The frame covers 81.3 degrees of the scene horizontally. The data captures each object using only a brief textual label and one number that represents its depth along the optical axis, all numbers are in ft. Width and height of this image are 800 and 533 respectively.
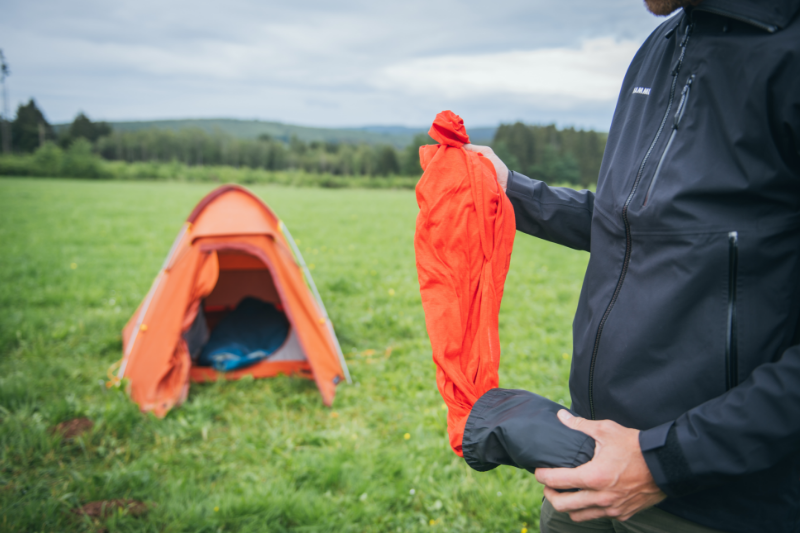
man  2.98
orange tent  13.34
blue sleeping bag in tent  15.65
